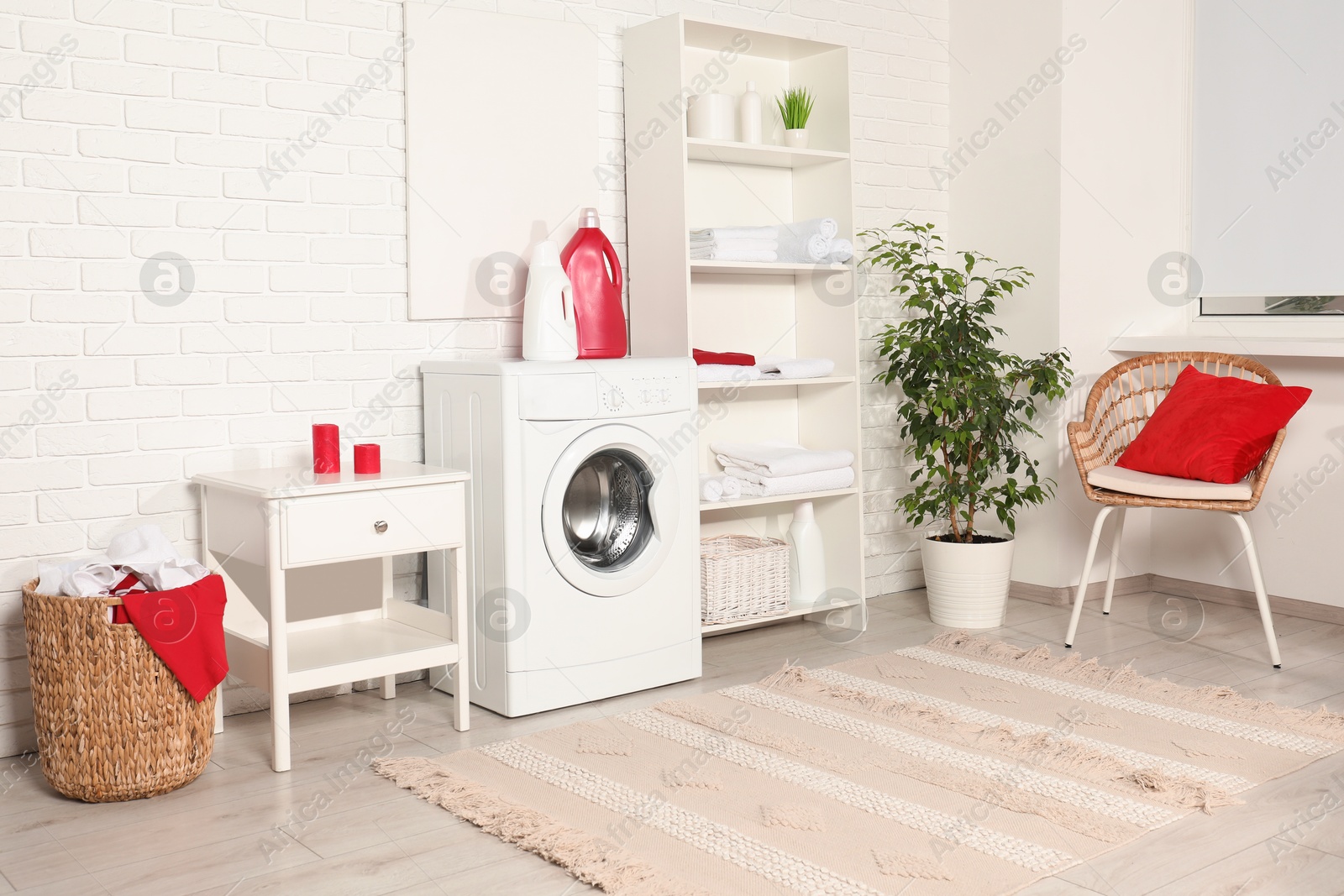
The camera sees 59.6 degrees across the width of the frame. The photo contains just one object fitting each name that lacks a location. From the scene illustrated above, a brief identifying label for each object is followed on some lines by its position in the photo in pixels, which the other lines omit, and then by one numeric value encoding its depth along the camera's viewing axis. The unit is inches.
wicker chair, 123.2
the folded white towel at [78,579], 90.2
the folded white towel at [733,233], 130.7
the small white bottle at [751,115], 135.9
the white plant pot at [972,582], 142.4
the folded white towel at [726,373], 128.0
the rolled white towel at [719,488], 131.2
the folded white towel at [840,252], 136.6
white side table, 96.1
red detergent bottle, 123.3
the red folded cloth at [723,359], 131.0
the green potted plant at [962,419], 140.4
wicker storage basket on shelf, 133.0
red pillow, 124.0
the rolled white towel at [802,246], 134.9
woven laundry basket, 88.2
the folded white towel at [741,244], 130.8
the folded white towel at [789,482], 135.3
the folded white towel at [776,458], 135.6
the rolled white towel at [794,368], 134.0
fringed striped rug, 77.2
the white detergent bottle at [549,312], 118.4
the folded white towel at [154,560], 92.4
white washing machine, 108.7
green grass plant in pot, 140.8
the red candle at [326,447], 102.6
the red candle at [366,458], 103.7
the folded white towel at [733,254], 130.3
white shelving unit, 131.3
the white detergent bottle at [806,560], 141.8
